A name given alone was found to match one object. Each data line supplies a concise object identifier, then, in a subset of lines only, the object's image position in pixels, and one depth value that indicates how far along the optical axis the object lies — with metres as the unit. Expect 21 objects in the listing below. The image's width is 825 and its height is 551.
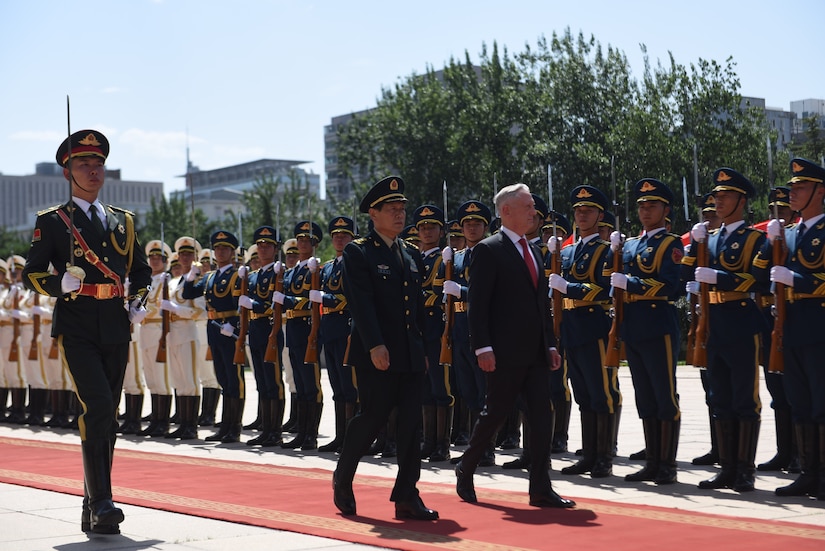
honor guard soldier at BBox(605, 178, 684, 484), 8.96
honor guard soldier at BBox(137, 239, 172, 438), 14.56
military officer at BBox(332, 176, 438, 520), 7.59
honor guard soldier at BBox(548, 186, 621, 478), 9.51
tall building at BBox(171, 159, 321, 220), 148.75
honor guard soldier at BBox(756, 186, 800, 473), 9.62
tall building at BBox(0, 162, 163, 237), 185.09
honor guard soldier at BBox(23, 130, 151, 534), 7.30
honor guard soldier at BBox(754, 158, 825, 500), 8.05
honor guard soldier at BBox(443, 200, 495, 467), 10.98
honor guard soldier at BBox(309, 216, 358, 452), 11.81
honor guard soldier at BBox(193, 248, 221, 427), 14.99
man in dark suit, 7.83
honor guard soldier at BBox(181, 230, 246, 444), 13.43
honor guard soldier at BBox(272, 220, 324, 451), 12.47
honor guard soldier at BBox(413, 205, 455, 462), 10.99
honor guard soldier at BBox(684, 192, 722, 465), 9.98
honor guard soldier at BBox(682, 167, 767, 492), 8.49
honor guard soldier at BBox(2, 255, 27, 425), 17.27
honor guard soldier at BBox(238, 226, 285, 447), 12.90
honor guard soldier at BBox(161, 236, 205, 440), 14.27
